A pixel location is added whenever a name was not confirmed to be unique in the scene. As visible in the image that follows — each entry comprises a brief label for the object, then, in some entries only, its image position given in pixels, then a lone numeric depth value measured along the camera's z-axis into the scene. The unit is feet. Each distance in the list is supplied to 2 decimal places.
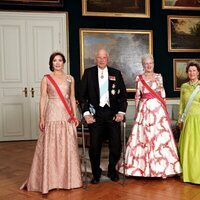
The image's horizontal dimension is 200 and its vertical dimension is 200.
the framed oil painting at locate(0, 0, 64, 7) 21.20
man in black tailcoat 11.82
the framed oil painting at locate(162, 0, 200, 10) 23.25
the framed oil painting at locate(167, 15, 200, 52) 23.35
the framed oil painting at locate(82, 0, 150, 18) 22.17
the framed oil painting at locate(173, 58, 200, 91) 23.50
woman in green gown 11.71
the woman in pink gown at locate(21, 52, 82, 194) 11.10
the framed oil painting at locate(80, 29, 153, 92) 22.26
